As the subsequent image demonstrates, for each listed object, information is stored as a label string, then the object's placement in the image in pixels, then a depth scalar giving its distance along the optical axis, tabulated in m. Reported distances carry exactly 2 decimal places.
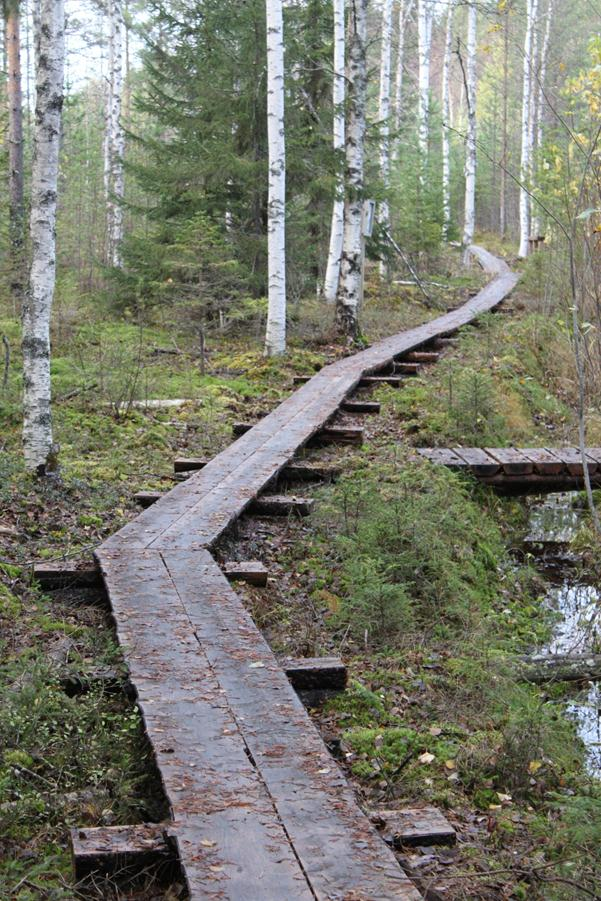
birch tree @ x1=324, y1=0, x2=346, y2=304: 17.31
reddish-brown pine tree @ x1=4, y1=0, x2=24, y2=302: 19.55
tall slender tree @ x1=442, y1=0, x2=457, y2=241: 30.50
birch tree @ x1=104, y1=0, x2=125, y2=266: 23.80
